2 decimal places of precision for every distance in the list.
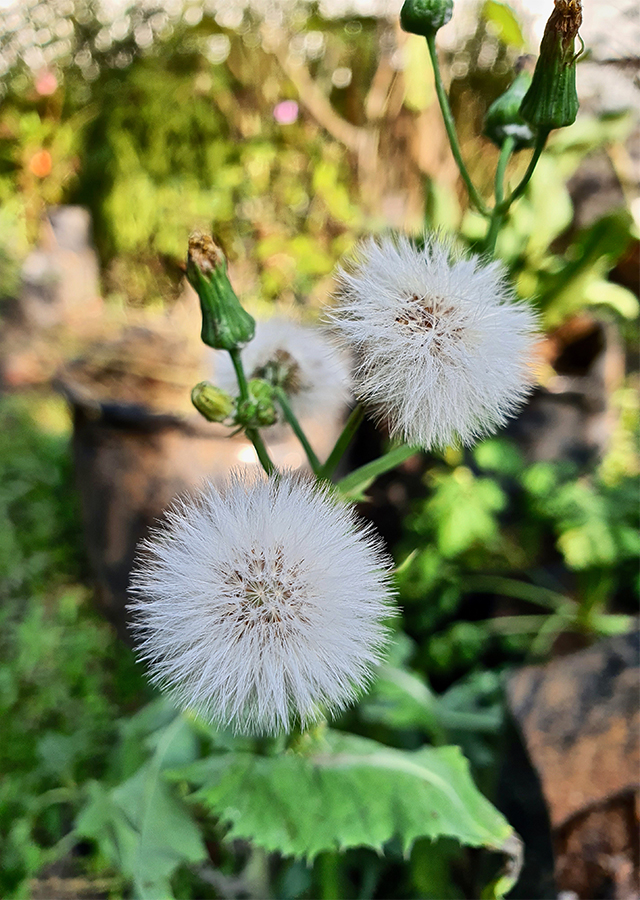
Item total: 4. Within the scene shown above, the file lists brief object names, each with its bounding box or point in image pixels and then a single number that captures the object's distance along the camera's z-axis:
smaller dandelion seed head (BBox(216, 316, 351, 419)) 0.08
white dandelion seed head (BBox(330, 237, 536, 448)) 0.06
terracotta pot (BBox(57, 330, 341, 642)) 0.17
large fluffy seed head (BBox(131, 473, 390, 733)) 0.06
